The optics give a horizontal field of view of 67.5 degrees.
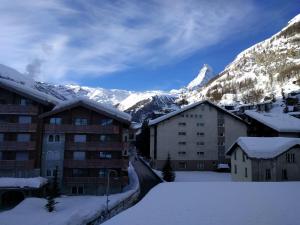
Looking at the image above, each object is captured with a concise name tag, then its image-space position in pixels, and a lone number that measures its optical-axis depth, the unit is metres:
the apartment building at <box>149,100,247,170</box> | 45.70
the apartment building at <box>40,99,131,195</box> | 30.01
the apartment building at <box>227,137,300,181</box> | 28.69
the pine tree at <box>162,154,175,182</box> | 35.22
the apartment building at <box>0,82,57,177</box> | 29.30
